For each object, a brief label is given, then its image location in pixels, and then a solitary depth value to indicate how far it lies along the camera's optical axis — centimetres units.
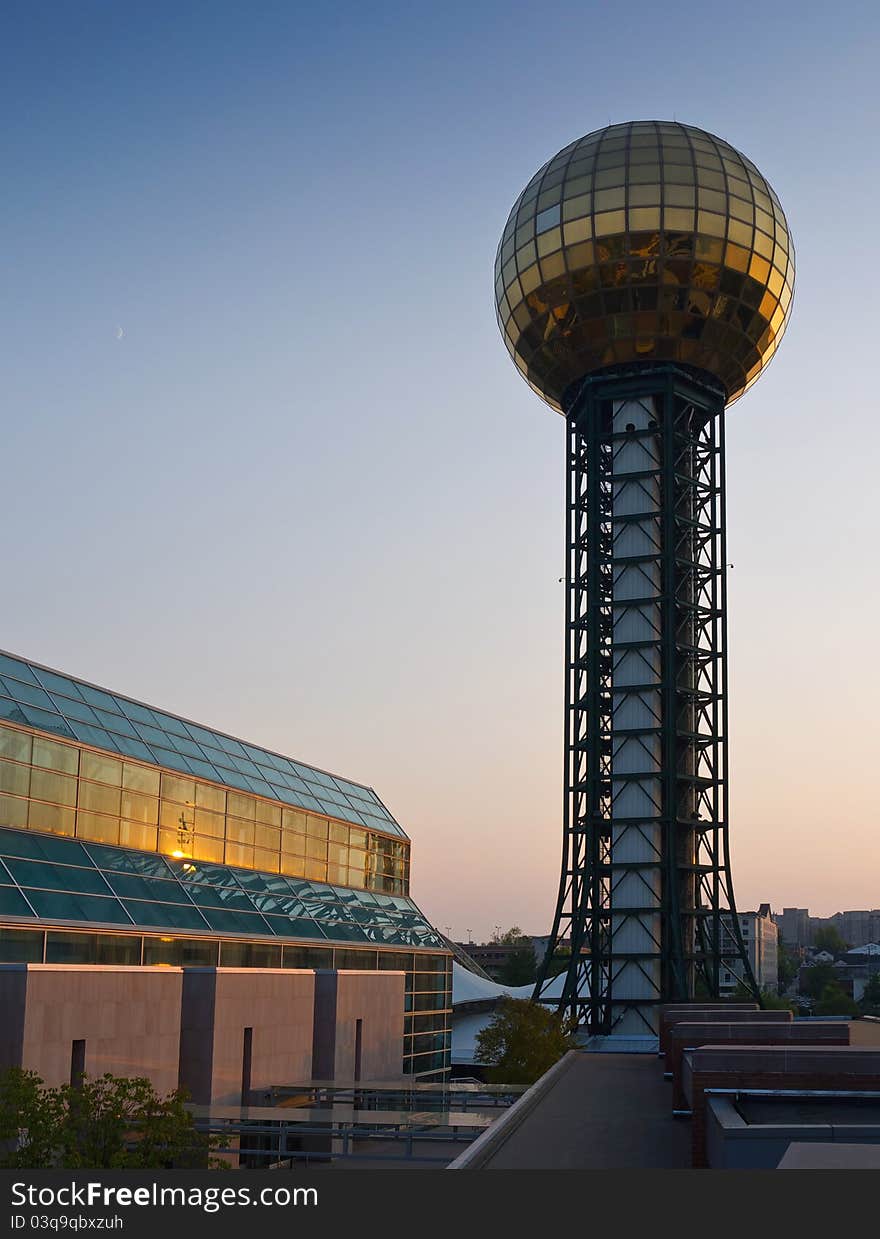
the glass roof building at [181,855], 4012
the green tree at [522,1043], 5556
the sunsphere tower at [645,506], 7188
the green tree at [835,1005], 16250
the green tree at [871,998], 18494
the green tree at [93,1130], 2042
